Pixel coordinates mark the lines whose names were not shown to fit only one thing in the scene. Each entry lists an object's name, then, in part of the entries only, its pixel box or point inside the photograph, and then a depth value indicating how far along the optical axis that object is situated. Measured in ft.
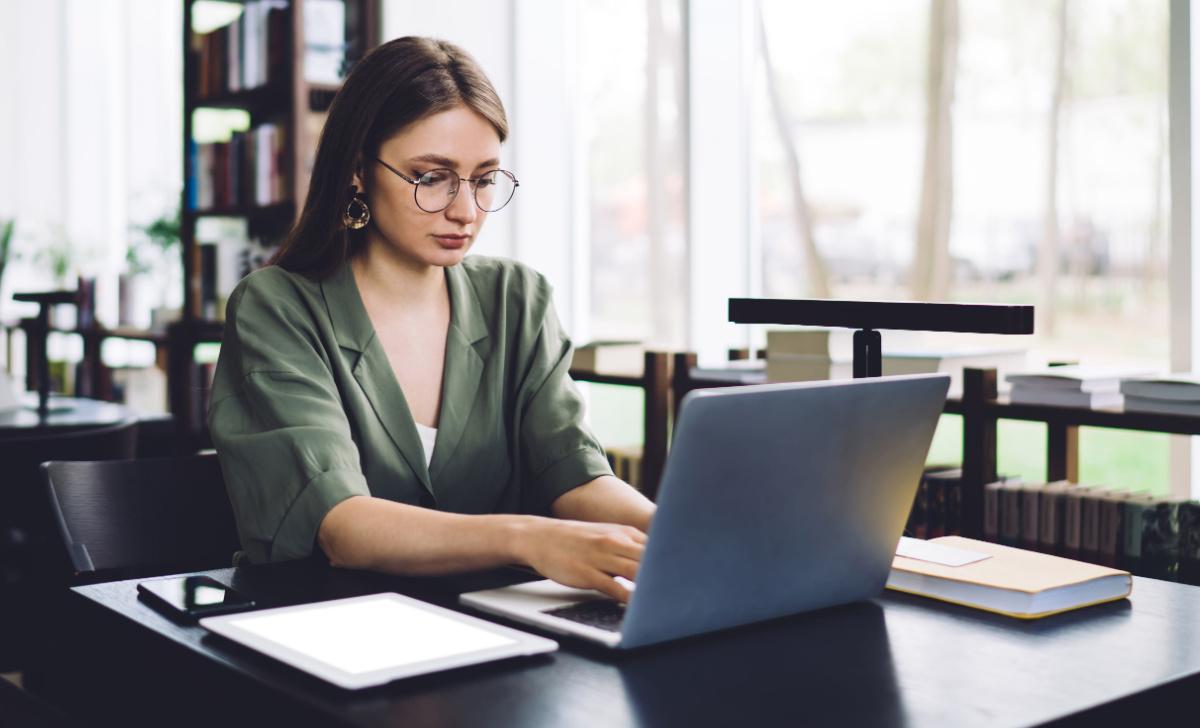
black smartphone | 3.76
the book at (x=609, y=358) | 10.28
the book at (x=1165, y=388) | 6.78
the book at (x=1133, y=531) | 7.21
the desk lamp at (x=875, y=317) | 3.88
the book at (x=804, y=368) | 8.44
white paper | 4.36
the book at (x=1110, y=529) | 7.30
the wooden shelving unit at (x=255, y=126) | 12.73
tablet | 3.20
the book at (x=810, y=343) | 8.57
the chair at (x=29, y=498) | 8.84
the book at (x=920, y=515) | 8.31
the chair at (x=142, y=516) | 5.22
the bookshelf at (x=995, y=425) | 6.97
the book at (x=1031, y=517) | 7.66
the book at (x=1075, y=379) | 7.27
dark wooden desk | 2.99
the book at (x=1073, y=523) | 7.50
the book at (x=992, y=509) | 7.84
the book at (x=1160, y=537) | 7.17
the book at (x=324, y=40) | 12.67
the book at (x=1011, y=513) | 7.75
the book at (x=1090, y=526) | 7.43
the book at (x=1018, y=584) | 3.90
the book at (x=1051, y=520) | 7.59
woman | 4.95
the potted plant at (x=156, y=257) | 16.80
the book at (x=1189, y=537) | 7.11
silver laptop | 3.23
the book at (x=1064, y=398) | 7.27
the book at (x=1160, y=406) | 6.77
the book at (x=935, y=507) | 8.21
